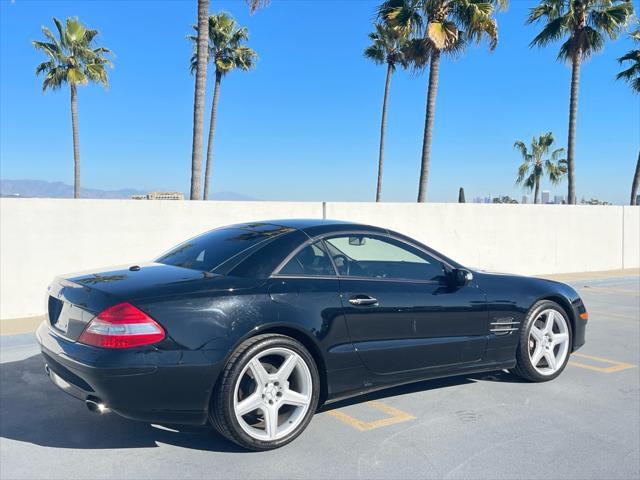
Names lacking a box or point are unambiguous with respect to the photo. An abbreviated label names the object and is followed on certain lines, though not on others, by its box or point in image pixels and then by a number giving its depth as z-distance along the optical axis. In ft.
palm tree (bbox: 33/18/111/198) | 85.10
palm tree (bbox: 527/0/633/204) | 62.75
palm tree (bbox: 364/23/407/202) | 89.92
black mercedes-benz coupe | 10.93
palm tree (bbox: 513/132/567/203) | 142.00
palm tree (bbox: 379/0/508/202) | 53.78
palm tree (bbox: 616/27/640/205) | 77.66
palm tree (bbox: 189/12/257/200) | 91.09
